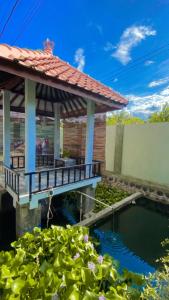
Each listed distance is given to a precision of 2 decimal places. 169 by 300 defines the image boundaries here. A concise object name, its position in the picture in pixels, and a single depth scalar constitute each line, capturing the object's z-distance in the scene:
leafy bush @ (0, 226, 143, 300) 1.19
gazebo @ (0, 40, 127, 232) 3.26
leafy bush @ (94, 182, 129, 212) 6.51
